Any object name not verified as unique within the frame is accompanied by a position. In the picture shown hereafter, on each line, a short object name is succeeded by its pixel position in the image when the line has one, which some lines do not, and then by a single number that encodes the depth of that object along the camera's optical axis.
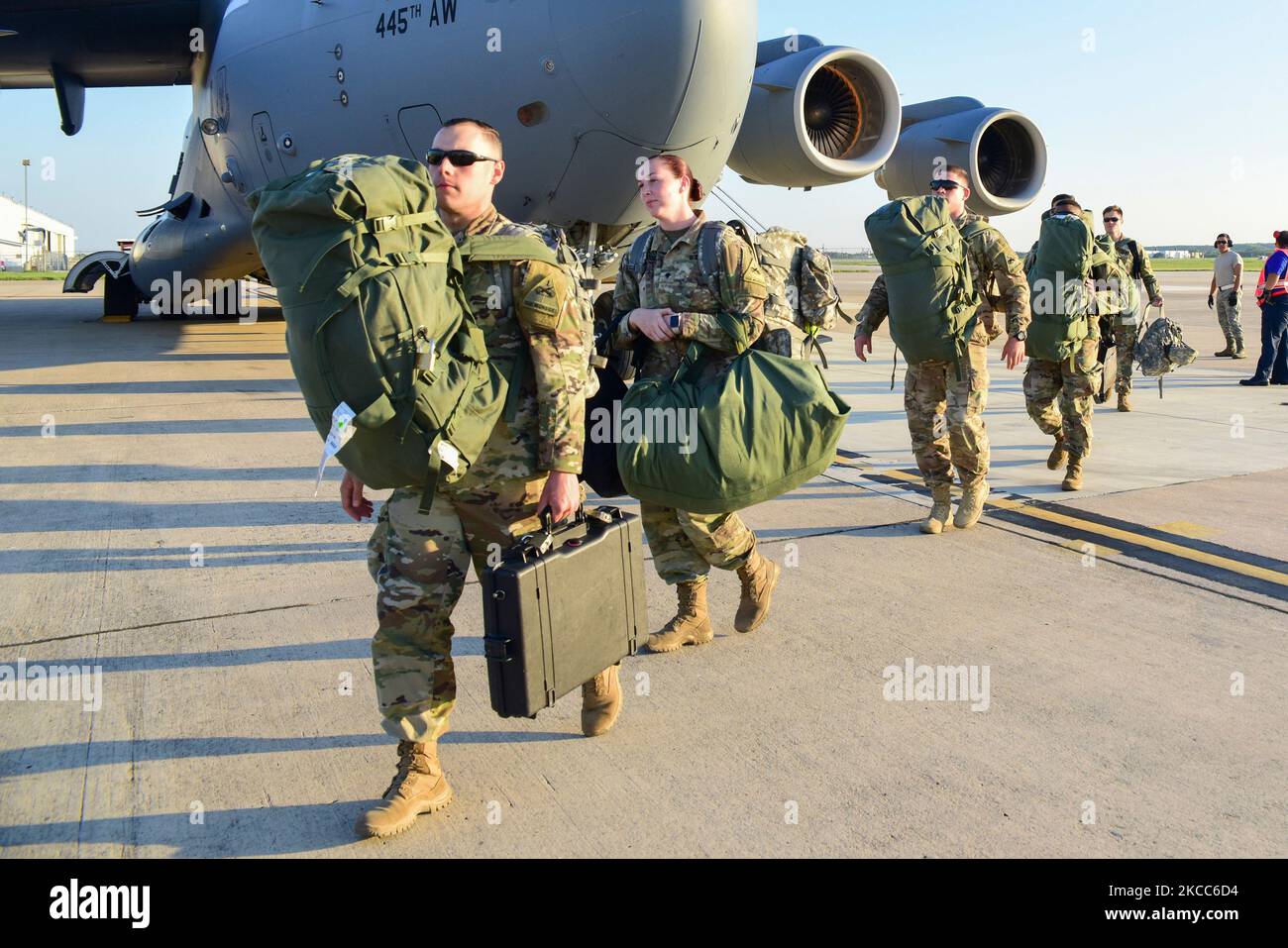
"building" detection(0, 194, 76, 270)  75.81
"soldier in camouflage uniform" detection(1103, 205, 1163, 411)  8.87
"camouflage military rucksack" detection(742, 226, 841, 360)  4.15
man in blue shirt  11.15
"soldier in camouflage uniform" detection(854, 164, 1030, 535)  5.61
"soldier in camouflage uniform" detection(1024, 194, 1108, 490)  6.50
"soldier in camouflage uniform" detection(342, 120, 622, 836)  2.88
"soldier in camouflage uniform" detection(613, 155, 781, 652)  3.88
